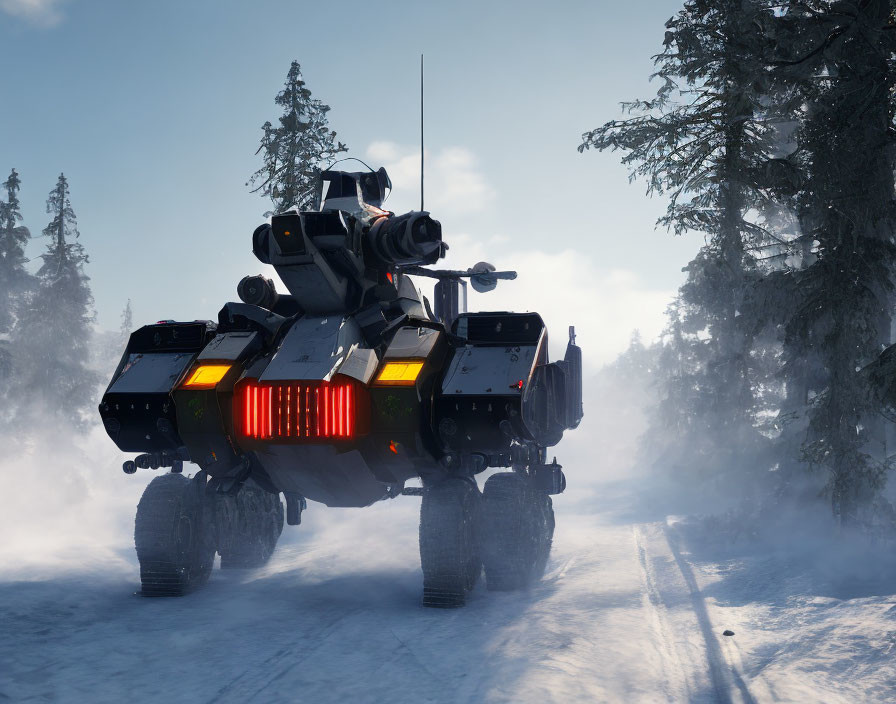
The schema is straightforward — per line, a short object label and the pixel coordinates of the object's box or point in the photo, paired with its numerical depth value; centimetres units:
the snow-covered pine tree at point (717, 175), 1054
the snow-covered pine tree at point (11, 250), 2992
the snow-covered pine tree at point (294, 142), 2023
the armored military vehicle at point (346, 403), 777
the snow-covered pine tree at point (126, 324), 6200
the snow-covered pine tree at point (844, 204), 938
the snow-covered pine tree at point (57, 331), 3078
